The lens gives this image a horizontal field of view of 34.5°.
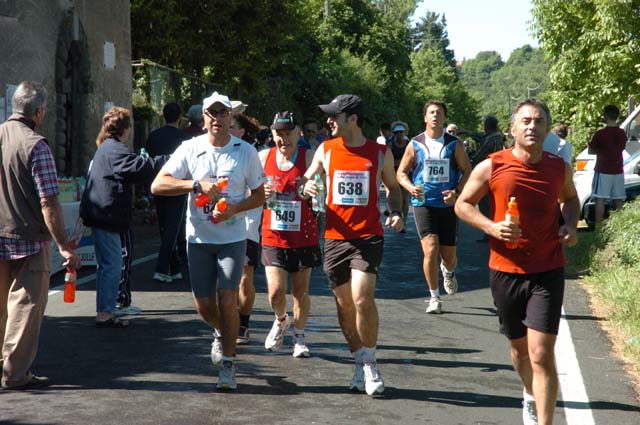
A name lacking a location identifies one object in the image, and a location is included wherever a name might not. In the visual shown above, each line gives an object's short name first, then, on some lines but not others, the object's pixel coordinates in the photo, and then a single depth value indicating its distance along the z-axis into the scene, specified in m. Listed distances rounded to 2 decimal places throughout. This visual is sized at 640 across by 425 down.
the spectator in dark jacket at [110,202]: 9.30
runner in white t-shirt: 6.96
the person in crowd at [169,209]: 11.88
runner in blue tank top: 10.32
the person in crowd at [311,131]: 19.14
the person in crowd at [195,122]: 12.30
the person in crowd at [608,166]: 16.48
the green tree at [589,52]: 22.39
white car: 18.69
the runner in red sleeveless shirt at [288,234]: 8.05
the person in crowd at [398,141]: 19.16
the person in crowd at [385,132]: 22.72
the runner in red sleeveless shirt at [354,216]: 7.03
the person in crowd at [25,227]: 6.94
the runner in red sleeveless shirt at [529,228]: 5.68
